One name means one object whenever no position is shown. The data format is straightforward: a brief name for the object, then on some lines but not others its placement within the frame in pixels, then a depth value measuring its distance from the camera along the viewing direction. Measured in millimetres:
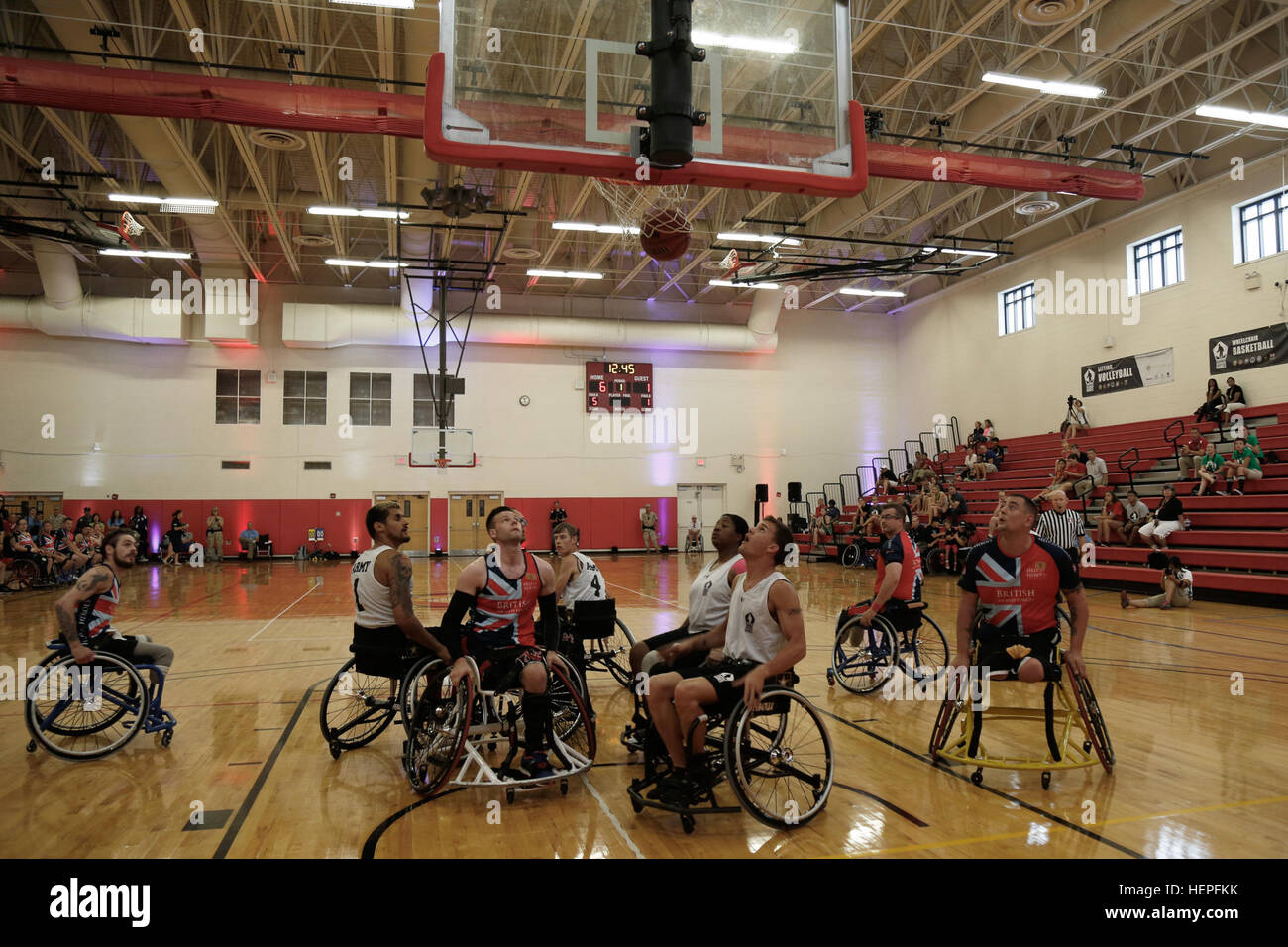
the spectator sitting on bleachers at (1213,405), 13102
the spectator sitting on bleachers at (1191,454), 12516
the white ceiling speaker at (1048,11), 8734
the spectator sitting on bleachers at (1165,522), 10977
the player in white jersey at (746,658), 3229
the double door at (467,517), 20578
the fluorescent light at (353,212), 13727
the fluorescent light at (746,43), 4852
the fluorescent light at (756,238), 14939
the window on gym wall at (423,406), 20188
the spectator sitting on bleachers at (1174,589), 9570
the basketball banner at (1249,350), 12719
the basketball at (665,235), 5844
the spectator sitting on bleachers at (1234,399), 12883
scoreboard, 21047
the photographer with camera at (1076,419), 16031
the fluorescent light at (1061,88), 9977
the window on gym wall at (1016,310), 18016
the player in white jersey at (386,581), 4015
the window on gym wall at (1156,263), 14562
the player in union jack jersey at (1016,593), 3781
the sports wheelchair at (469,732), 3434
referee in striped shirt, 7691
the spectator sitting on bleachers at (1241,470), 11305
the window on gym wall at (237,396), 19438
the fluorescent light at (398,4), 8403
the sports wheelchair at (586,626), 5047
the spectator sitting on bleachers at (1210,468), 11711
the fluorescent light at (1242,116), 10492
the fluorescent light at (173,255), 15655
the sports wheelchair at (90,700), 4121
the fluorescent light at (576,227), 14086
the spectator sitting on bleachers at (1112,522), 12016
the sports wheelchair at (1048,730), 3619
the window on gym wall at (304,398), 19750
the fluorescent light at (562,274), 17172
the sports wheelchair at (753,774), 3102
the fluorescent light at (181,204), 13070
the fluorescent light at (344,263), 16434
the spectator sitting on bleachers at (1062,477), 13547
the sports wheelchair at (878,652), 5398
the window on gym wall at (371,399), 20031
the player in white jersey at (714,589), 3922
